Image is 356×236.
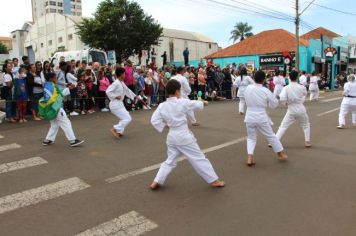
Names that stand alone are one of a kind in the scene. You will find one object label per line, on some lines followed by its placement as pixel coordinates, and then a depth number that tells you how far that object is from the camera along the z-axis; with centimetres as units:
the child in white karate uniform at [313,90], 2073
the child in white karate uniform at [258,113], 682
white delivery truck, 2323
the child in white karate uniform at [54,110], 800
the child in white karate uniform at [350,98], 1112
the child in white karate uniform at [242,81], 1448
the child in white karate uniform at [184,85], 1096
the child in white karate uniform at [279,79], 1834
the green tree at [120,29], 4203
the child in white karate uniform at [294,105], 815
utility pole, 3023
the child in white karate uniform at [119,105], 917
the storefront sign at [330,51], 3872
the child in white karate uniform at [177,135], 536
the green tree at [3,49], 7694
